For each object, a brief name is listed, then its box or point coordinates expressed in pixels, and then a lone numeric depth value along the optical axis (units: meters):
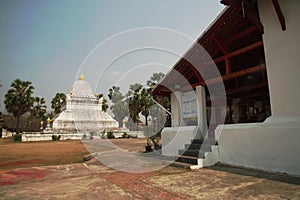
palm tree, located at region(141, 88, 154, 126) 34.09
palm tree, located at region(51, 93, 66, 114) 46.28
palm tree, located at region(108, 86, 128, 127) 32.88
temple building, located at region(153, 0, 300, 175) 5.62
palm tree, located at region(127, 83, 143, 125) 32.91
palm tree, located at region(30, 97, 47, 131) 47.38
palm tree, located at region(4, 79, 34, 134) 35.50
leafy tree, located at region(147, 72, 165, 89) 30.47
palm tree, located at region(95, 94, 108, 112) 46.34
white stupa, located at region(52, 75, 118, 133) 35.66
